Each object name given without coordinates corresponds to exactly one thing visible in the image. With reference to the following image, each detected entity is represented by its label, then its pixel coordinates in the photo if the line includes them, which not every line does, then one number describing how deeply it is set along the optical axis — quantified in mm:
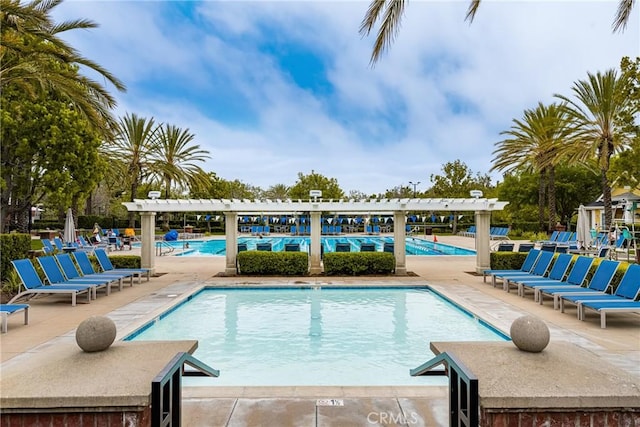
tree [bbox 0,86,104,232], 16125
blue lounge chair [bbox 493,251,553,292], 11781
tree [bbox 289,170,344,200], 51438
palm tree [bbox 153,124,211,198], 35344
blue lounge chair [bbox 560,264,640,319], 8490
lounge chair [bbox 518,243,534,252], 17219
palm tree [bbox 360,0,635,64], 7051
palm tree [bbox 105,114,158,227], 32906
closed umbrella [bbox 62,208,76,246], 16980
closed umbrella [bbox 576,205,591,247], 18750
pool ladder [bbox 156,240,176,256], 24334
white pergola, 15344
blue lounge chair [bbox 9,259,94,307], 9555
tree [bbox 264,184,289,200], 72625
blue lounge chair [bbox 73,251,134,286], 12008
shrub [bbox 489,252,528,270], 15172
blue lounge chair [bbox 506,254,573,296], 10992
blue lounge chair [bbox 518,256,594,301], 10070
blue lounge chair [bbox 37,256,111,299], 10398
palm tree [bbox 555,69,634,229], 21891
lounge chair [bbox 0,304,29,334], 7675
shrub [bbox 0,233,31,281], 11617
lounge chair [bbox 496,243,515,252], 17219
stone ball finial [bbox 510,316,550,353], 3705
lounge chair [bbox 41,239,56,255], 15539
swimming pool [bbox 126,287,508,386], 6836
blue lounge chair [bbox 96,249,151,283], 12925
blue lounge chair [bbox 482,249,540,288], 12766
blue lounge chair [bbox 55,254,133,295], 11141
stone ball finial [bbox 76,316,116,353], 3709
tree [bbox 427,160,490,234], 44675
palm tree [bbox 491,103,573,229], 26594
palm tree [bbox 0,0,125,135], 10945
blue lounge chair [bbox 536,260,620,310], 9250
